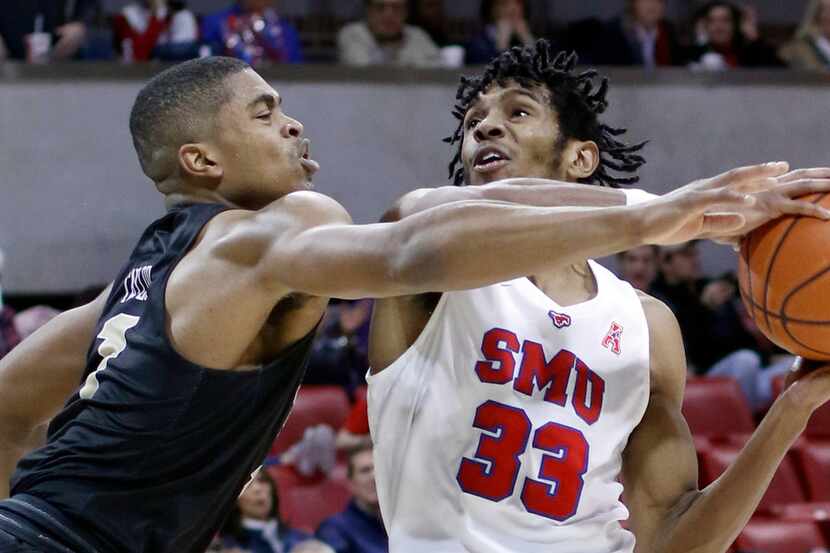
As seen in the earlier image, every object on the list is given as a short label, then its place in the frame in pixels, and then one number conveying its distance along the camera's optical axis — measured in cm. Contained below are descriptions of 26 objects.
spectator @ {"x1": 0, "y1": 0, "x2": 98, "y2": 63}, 1762
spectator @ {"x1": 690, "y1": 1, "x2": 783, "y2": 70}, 1985
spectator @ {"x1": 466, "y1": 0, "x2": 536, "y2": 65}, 1894
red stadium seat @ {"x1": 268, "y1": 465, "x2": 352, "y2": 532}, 1388
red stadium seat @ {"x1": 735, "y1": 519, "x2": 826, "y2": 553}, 1379
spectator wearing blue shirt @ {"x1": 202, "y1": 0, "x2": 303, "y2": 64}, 1795
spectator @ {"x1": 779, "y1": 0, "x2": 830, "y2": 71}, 1995
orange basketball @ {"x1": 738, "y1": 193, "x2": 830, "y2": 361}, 610
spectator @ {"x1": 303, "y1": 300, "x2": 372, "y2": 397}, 1544
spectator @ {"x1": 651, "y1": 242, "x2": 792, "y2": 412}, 1664
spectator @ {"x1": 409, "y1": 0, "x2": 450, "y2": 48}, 1964
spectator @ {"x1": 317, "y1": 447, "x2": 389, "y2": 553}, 1270
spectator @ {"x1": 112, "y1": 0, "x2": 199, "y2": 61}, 1794
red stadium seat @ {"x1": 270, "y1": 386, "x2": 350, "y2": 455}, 1472
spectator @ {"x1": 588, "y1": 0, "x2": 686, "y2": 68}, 1952
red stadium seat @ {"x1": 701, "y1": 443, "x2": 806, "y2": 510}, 1526
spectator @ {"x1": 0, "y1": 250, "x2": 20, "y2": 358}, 1442
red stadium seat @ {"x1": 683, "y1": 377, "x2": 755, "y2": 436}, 1580
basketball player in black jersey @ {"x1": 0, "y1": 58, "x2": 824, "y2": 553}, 561
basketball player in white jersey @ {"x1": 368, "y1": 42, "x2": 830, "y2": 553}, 680
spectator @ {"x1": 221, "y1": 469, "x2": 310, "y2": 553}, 1252
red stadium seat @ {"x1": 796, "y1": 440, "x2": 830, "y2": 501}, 1544
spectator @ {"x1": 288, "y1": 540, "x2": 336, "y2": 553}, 1223
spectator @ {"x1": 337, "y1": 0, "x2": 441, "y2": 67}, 1883
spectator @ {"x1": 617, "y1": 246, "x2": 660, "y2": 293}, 1677
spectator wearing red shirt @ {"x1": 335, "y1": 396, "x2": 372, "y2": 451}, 1366
